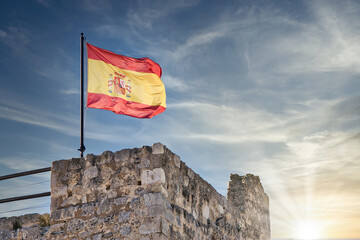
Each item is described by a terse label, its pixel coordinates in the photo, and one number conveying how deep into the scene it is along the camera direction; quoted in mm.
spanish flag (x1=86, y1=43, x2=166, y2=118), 9125
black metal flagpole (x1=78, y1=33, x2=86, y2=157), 8055
